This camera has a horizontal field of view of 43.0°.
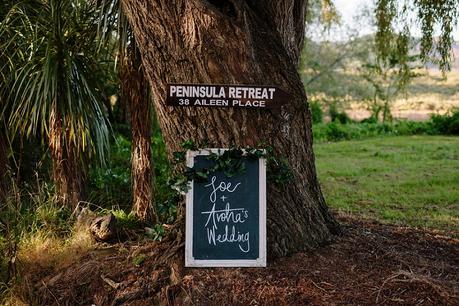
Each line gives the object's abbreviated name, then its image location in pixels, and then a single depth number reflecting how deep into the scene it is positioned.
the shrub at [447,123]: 16.33
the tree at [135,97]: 4.19
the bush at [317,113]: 18.76
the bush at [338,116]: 18.83
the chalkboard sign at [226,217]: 3.34
